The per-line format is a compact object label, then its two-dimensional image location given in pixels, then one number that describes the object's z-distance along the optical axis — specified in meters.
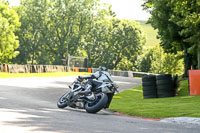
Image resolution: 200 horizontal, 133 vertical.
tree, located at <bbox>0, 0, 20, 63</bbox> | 71.38
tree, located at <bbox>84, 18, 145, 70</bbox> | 89.12
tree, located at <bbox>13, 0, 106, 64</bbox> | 85.19
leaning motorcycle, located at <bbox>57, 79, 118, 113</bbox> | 12.42
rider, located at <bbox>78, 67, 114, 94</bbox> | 12.89
